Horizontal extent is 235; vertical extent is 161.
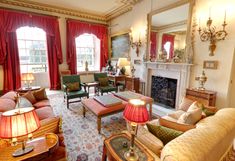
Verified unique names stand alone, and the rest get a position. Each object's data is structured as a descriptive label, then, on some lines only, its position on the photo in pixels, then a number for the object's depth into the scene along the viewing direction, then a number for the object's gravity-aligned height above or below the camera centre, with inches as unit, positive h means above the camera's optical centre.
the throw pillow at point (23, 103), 94.2 -26.7
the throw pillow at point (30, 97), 116.1 -27.4
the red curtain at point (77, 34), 237.3 +57.3
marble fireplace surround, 138.5 -6.6
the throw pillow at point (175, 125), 57.8 -25.9
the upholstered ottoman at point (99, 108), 106.3 -34.9
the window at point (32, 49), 215.4 +25.8
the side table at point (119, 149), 50.9 -33.1
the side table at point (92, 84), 184.9 -25.8
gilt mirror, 135.5 +38.1
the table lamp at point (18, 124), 41.2 -18.3
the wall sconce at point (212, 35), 111.7 +26.6
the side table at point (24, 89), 145.1 -26.6
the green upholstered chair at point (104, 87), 183.5 -29.3
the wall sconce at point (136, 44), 194.8 +31.2
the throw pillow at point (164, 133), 53.8 -26.9
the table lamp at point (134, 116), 48.4 -18.0
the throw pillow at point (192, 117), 71.7 -26.7
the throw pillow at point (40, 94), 127.5 -27.7
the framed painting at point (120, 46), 227.8 +36.0
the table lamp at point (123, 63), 216.5 +4.4
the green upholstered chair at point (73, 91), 153.5 -28.3
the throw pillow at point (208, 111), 79.5 -26.9
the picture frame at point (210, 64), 116.4 +2.1
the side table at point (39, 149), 46.2 -30.4
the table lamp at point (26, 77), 147.1 -12.9
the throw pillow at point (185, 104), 102.0 -28.6
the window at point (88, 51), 264.7 +28.8
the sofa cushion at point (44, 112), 95.2 -34.6
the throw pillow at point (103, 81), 192.7 -22.0
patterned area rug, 85.6 -52.6
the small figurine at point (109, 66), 246.8 -1.6
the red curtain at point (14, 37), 187.6 +41.0
